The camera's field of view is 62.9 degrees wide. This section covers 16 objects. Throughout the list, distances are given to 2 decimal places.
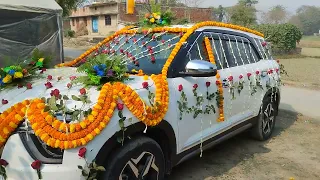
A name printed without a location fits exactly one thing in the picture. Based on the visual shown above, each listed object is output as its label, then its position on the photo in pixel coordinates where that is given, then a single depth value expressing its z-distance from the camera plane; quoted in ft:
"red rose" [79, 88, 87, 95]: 6.68
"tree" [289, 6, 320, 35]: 254.57
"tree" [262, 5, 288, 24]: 182.81
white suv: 6.39
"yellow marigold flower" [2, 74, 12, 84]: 7.62
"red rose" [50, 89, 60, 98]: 6.52
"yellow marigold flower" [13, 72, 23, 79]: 7.70
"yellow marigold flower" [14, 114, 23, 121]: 6.42
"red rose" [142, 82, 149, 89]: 7.61
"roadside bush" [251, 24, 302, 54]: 61.55
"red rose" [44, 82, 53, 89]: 7.24
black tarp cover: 26.48
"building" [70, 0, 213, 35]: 95.26
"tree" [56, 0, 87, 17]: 40.08
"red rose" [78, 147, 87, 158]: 6.13
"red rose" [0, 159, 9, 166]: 6.37
